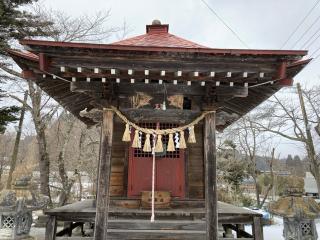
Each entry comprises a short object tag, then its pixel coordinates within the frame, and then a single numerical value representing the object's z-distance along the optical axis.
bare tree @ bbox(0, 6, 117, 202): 18.28
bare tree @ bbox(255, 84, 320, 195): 19.81
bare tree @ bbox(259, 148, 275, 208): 25.64
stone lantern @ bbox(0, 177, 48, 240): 6.22
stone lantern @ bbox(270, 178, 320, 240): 5.74
